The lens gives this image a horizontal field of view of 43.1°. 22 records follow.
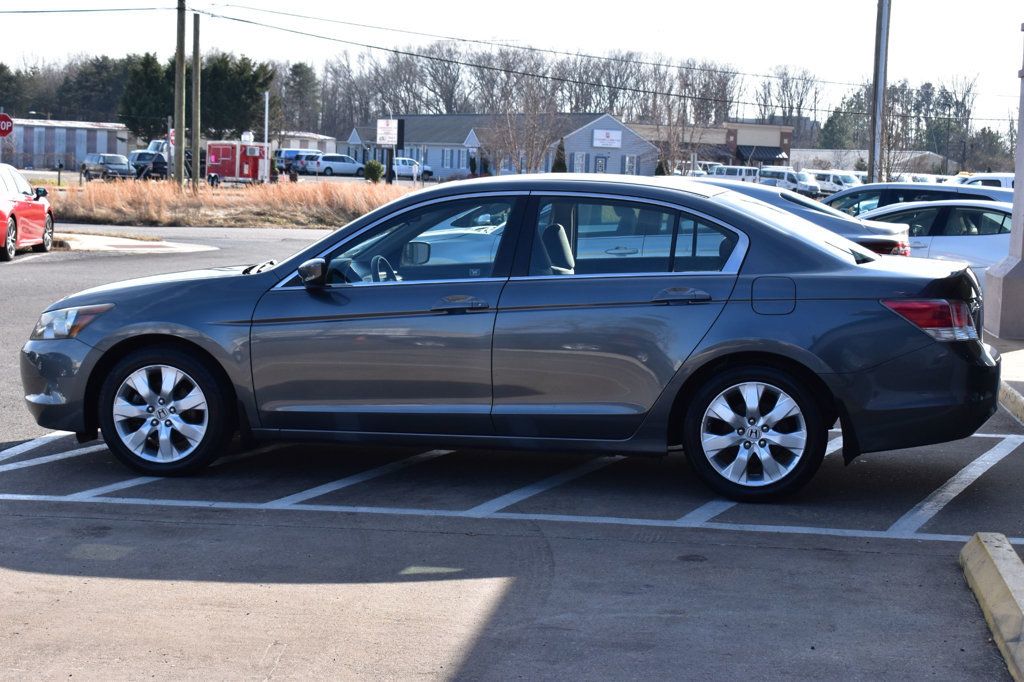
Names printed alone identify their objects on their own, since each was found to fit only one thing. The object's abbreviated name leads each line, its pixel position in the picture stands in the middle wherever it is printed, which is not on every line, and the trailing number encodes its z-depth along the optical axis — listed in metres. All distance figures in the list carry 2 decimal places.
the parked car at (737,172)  67.44
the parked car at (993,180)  34.19
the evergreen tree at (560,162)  63.83
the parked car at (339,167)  87.81
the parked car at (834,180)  63.94
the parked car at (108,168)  66.56
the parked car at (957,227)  15.65
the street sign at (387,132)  48.00
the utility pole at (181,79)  38.12
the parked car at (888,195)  18.03
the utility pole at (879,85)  29.52
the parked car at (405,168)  84.00
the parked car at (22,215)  21.30
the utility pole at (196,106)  40.19
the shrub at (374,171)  65.38
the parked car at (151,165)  65.50
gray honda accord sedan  6.51
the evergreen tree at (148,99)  83.19
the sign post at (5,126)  29.77
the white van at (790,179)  57.88
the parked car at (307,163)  87.44
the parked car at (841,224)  12.34
